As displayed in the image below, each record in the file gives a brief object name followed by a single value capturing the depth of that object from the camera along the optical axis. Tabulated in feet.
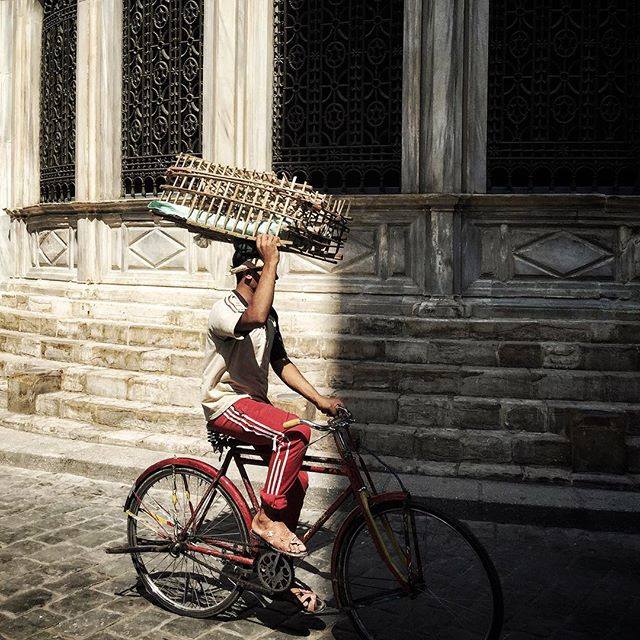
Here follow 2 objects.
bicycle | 11.65
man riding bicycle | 12.48
